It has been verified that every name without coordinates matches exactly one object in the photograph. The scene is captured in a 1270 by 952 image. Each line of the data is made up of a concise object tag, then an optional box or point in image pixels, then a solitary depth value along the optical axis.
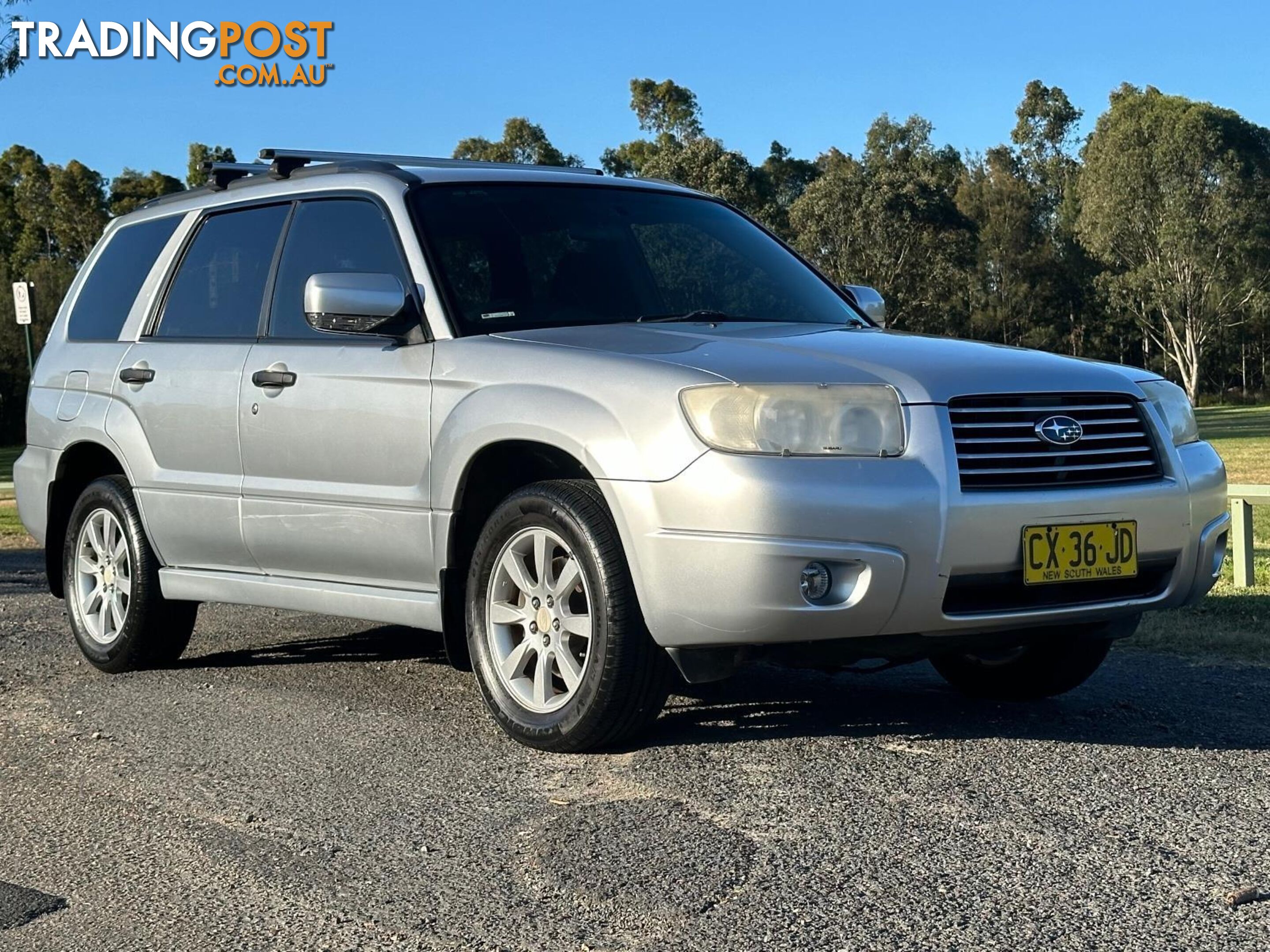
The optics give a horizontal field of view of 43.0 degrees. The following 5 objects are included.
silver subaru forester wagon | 4.35
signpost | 18.94
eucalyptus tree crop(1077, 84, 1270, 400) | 57.09
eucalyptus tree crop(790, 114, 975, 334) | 54.53
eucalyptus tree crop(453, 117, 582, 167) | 65.06
